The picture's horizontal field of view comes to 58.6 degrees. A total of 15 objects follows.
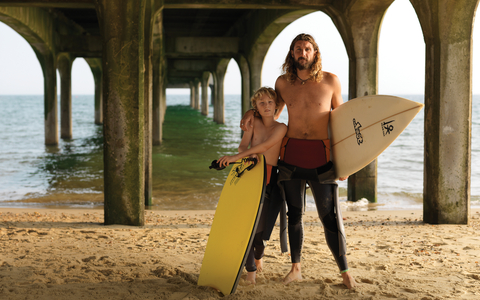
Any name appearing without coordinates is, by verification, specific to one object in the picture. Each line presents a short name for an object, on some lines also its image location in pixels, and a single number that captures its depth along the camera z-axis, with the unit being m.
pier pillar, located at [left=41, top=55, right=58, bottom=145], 15.88
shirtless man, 3.18
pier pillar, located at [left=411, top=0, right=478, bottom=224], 5.25
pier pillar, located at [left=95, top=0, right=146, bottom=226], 5.09
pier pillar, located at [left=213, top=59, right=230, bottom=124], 27.40
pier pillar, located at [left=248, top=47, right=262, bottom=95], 15.32
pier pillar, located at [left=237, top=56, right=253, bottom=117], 17.12
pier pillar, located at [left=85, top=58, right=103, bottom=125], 24.90
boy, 3.14
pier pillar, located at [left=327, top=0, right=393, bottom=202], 7.00
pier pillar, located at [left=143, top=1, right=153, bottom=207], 6.38
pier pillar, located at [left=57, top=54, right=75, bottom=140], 18.78
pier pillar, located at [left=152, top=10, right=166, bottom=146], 15.70
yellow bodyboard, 2.95
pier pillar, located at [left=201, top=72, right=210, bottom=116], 37.70
